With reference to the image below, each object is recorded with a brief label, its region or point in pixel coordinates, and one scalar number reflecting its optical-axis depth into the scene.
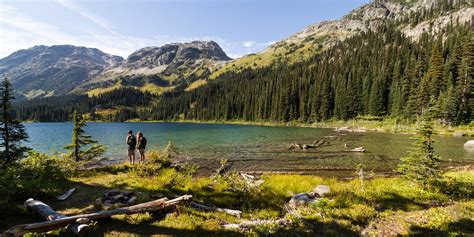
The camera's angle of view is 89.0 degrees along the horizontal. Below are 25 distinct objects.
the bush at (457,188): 11.70
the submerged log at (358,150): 33.54
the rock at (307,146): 37.55
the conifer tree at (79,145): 20.72
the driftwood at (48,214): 7.29
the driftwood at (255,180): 14.57
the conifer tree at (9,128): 16.58
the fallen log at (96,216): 6.75
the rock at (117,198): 10.74
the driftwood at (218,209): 9.80
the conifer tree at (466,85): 59.75
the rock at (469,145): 35.12
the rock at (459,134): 50.46
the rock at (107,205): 9.84
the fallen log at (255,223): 8.37
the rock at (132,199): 10.41
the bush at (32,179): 9.52
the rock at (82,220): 7.55
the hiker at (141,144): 20.17
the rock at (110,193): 11.45
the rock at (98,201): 10.40
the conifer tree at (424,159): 12.71
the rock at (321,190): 12.44
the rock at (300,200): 10.89
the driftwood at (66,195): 11.06
